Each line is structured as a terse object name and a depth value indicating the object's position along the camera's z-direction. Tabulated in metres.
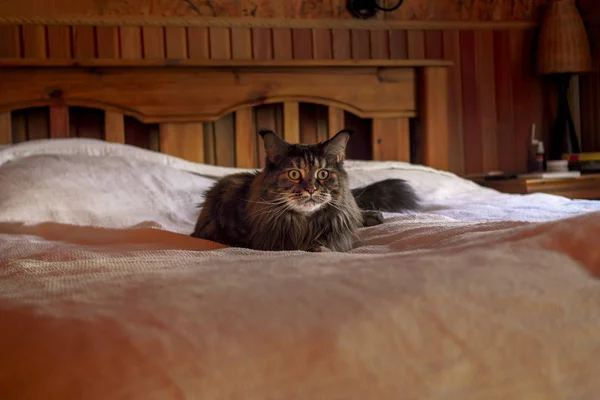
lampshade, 2.91
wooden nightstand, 2.54
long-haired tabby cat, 1.26
